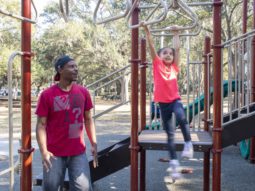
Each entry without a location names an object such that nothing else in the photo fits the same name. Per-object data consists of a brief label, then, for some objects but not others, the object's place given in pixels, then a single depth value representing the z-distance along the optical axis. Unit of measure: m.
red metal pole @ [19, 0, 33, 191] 3.21
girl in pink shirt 3.46
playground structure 3.23
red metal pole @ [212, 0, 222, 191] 3.45
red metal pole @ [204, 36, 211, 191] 4.82
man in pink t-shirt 2.95
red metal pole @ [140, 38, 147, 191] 4.80
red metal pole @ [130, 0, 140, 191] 3.75
